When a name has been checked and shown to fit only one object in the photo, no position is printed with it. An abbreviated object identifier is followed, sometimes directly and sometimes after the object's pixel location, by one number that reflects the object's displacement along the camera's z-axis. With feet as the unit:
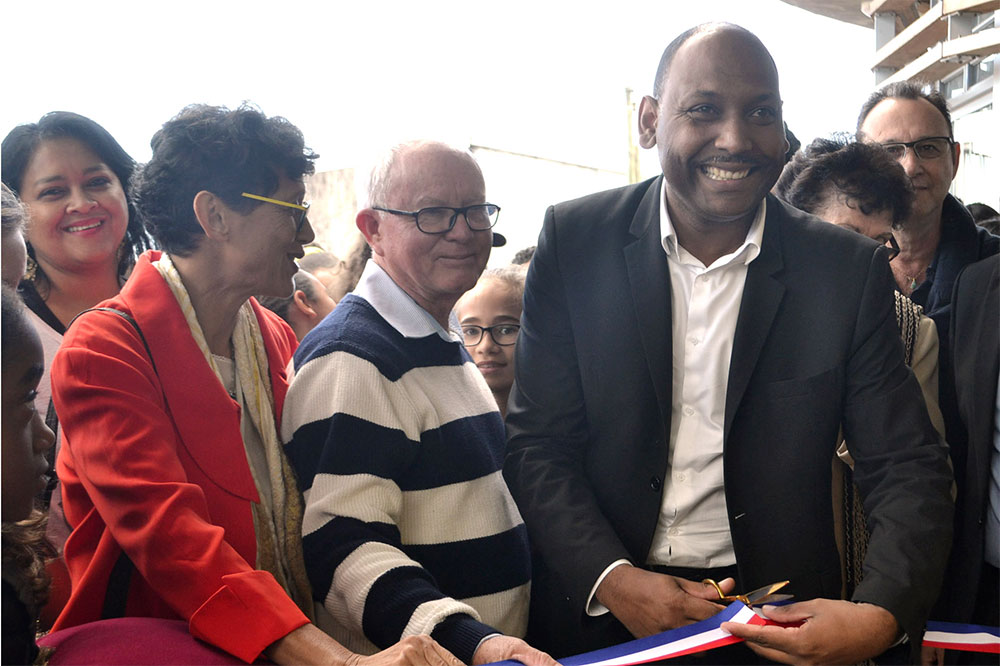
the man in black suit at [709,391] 5.87
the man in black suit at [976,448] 6.98
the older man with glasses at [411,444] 5.39
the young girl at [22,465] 4.62
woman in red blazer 5.23
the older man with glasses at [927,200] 8.75
